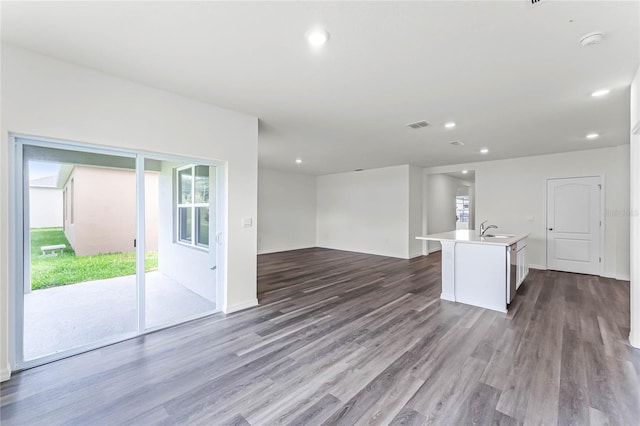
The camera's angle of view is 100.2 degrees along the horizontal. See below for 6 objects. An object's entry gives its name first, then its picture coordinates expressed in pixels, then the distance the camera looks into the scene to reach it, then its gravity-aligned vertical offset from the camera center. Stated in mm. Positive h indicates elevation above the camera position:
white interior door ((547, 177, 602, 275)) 5621 -257
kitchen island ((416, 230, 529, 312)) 3697 -840
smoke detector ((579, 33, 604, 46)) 2012 +1333
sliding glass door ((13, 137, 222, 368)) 2412 -367
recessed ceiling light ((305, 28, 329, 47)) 1986 +1339
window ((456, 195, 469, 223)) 11430 +194
